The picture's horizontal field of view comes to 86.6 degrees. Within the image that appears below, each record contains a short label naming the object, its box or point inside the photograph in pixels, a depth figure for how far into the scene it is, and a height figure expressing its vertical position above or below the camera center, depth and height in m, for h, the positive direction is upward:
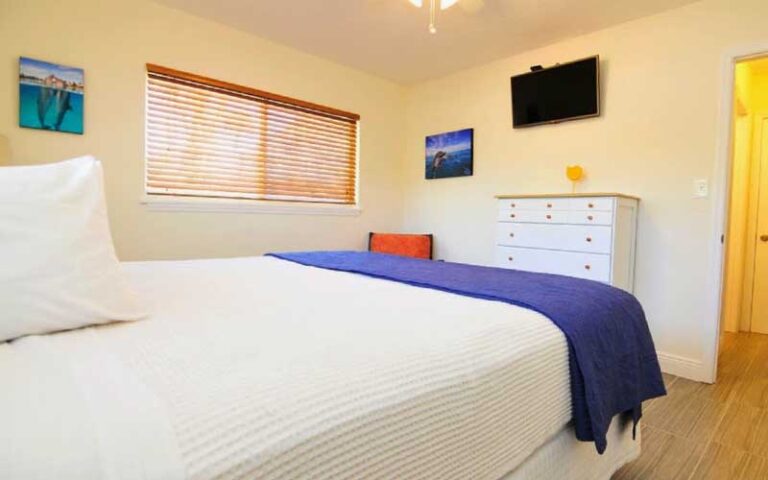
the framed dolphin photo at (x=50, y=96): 2.36 +0.71
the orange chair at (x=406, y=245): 3.88 -0.17
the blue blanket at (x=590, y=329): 1.03 -0.27
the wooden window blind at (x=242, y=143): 2.89 +0.64
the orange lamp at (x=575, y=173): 3.04 +0.45
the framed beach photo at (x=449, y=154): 3.82 +0.72
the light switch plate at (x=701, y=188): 2.56 +0.31
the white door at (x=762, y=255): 3.79 -0.16
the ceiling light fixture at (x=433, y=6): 2.39 +1.39
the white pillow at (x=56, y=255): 0.76 -0.08
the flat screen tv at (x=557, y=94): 2.98 +1.07
